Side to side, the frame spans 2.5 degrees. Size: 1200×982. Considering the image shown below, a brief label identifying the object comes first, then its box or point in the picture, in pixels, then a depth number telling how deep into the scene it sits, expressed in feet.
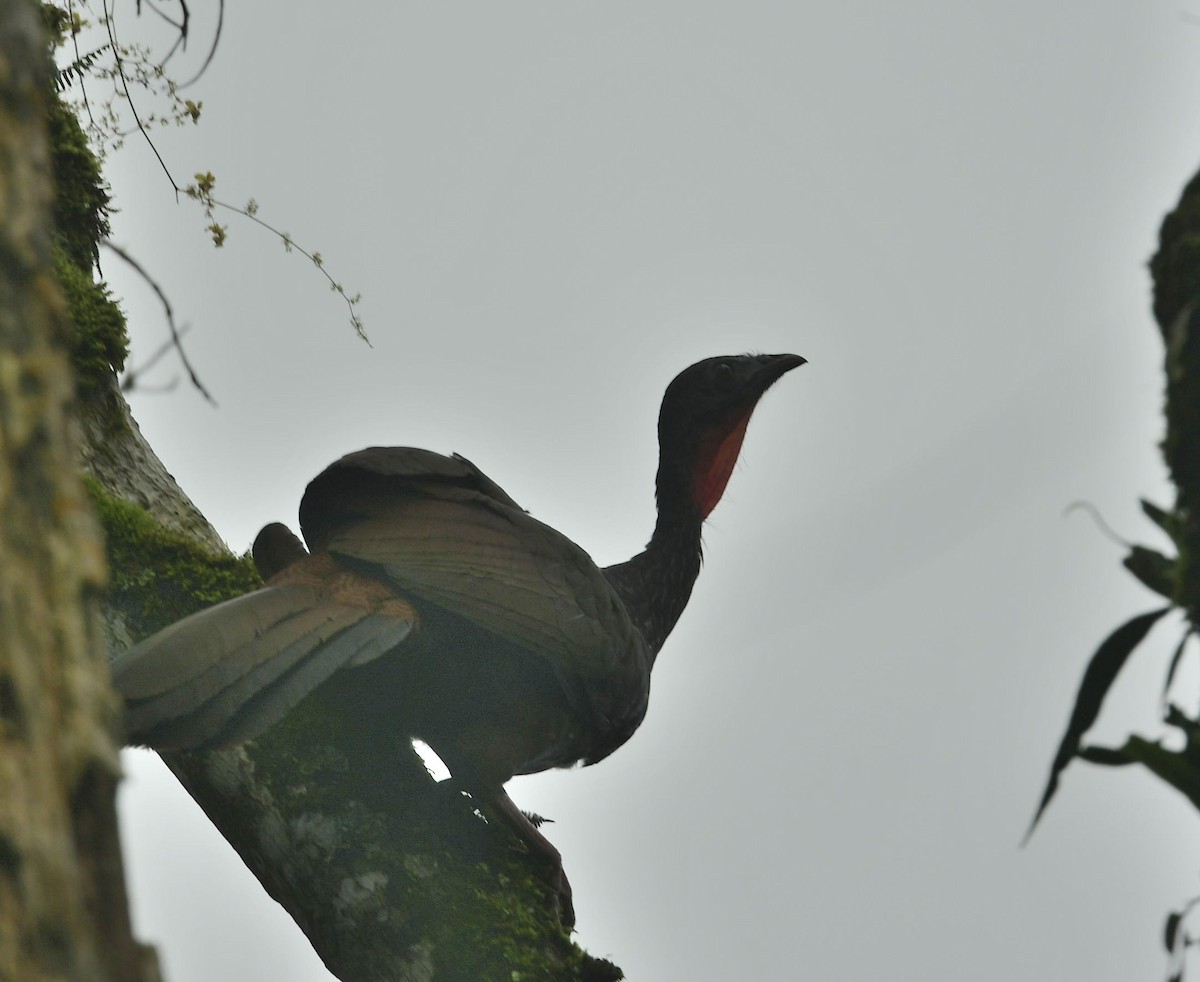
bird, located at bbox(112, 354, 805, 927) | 55.95
